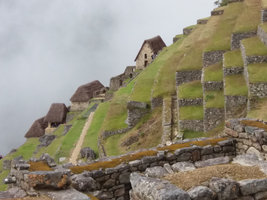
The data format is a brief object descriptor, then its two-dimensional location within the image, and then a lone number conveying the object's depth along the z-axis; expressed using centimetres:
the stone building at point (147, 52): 5206
